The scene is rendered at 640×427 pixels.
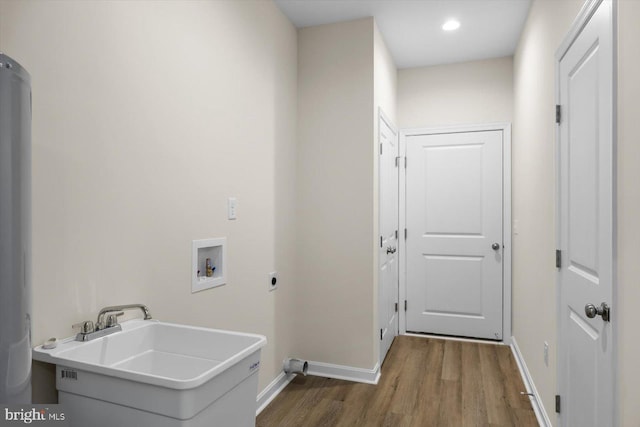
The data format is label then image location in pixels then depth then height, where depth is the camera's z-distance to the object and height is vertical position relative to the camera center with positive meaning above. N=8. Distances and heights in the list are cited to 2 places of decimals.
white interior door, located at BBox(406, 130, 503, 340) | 3.87 -0.23
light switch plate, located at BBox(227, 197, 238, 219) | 2.25 +0.02
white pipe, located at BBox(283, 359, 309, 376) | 2.88 -1.13
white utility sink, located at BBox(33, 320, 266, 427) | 1.10 -0.52
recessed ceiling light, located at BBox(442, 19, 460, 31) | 3.10 +1.47
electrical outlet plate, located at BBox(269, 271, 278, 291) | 2.71 -0.48
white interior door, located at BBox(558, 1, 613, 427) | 1.39 -0.05
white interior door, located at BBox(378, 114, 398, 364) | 3.29 -0.23
